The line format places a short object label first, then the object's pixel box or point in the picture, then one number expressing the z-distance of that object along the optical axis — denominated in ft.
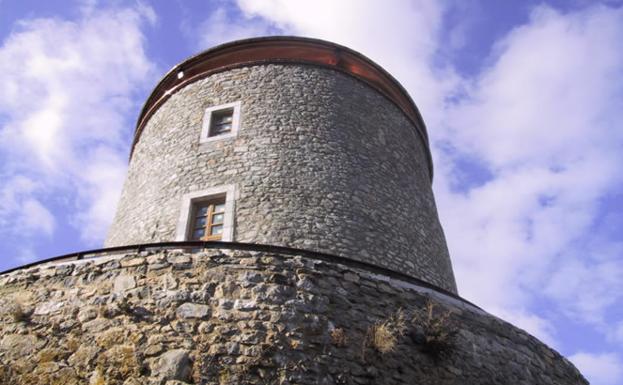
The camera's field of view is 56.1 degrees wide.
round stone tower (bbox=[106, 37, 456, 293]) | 28.22
